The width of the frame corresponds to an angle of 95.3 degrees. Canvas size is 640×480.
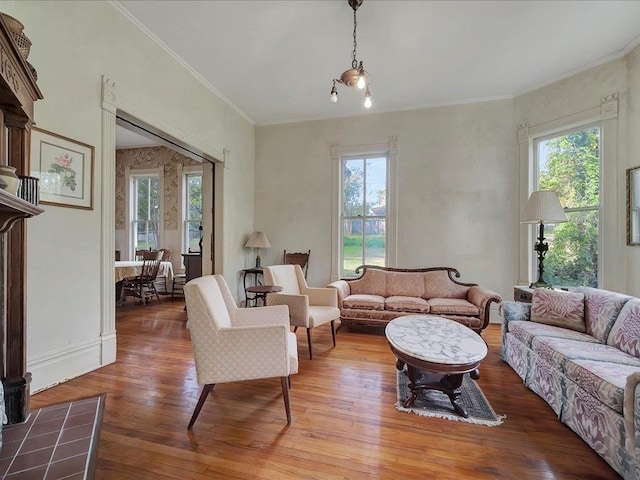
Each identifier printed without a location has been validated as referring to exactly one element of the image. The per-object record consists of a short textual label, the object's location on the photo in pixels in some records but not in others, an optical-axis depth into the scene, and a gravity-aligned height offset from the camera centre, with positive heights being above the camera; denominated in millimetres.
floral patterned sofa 1416 -739
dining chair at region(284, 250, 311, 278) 4980 -333
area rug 1915 -1167
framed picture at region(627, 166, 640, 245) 3020 +376
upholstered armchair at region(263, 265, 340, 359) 2926 -644
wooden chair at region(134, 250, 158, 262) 5764 -321
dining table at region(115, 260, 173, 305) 4703 -566
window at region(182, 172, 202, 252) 6262 +625
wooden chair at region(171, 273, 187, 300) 5797 -887
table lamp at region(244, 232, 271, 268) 4867 -27
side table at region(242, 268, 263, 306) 4926 -647
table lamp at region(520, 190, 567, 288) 3125 +334
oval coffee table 1835 -740
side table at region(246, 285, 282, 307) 3193 -559
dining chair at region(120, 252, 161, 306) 5016 -718
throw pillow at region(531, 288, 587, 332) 2416 -584
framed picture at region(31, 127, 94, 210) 2201 +560
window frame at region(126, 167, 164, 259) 6293 +838
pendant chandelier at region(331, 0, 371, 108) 2549 +1515
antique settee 3430 -758
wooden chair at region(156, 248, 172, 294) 5962 -429
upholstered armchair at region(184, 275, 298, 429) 1797 -684
